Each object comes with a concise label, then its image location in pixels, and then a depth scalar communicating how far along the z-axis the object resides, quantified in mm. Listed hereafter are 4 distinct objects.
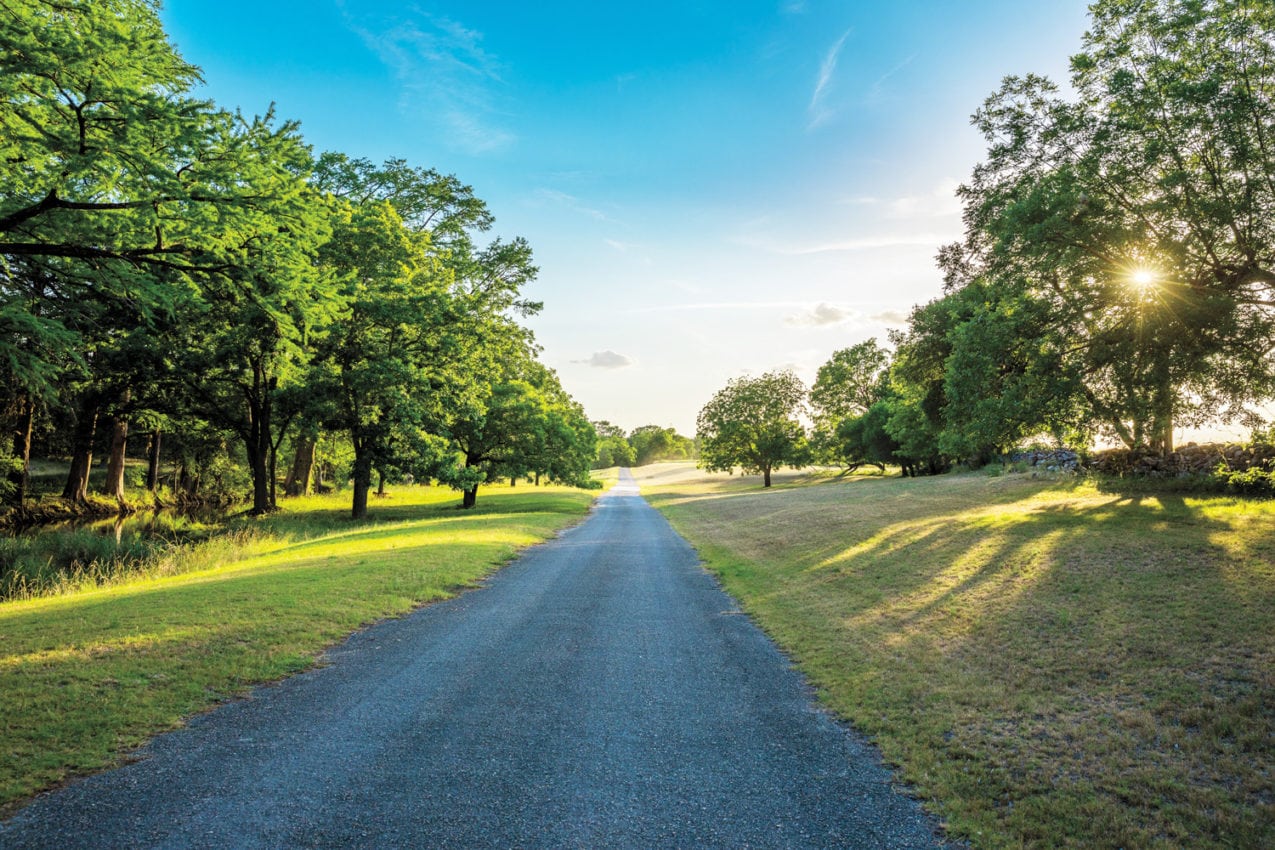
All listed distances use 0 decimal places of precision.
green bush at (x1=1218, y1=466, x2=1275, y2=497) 14648
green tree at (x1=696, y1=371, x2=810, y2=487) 60219
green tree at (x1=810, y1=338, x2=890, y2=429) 64250
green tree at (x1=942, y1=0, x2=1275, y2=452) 11617
